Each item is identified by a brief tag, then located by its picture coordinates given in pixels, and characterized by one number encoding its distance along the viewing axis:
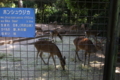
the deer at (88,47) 6.51
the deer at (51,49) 5.79
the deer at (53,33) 11.84
